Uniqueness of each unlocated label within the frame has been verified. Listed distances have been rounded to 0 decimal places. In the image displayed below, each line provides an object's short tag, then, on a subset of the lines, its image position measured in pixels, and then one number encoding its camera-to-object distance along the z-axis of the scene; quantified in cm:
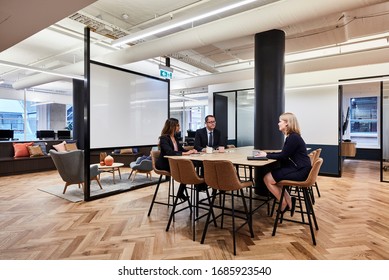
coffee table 577
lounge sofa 717
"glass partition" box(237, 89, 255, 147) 853
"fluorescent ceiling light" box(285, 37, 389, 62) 644
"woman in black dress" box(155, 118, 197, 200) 357
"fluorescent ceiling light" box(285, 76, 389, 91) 602
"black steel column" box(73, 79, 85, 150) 1010
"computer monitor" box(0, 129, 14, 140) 861
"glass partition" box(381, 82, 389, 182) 636
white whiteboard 484
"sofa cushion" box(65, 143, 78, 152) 872
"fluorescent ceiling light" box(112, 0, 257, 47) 353
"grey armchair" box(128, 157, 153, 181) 612
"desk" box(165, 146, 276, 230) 272
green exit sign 600
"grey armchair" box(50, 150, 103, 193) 488
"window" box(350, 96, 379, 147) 1078
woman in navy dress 300
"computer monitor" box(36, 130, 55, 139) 985
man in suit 457
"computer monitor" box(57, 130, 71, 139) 981
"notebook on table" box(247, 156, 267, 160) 299
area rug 501
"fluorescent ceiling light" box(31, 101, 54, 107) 1262
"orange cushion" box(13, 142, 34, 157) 769
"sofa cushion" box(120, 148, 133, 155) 908
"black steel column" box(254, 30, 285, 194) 464
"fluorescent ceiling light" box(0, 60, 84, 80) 588
